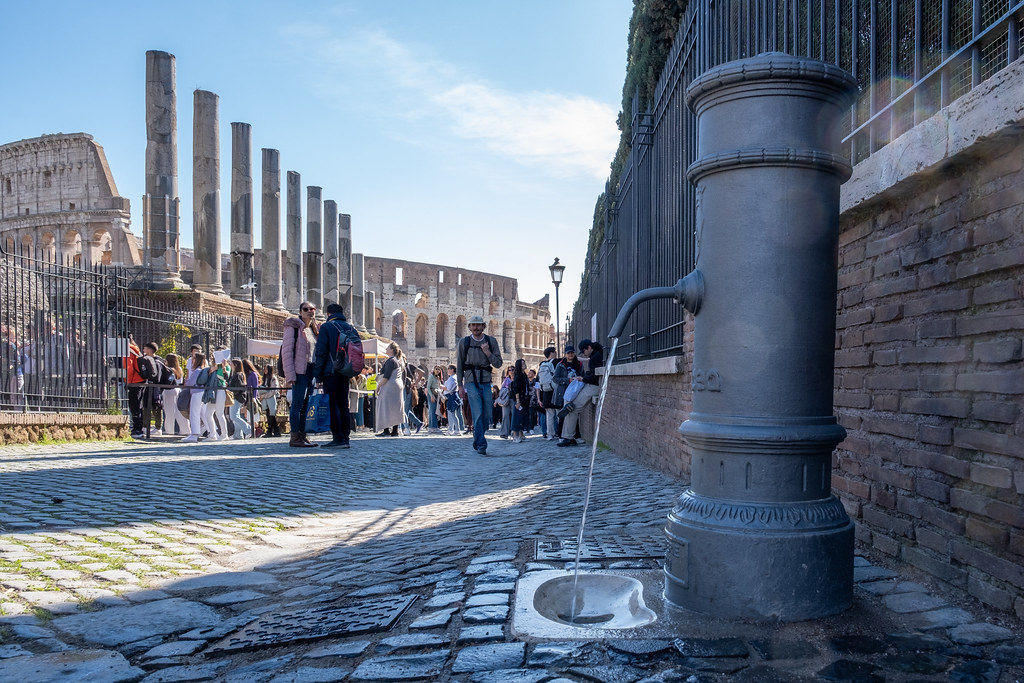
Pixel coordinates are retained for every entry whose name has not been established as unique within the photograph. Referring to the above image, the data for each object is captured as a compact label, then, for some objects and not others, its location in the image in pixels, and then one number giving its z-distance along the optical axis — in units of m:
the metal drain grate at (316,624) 2.45
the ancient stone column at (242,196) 23.89
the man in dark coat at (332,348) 9.09
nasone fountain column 2.36
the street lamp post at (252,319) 18.70
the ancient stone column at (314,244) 31.28
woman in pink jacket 9.25
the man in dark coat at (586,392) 9.66
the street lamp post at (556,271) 22.41
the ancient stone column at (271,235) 26.36
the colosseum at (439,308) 52.53
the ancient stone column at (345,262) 36.66
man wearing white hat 9.72
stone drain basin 2.32
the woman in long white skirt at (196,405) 11.66
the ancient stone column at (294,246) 29.84
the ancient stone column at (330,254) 33.78
